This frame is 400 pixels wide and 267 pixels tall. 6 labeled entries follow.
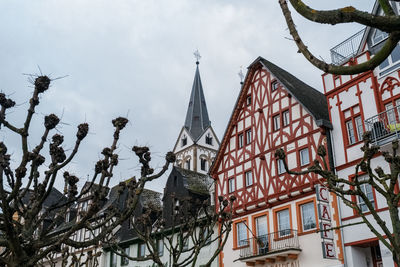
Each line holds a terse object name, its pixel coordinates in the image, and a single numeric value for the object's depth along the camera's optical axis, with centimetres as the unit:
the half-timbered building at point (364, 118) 2023
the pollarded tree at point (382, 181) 959
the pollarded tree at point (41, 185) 870
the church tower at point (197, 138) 7481
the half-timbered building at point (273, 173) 2328
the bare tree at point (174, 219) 1585
